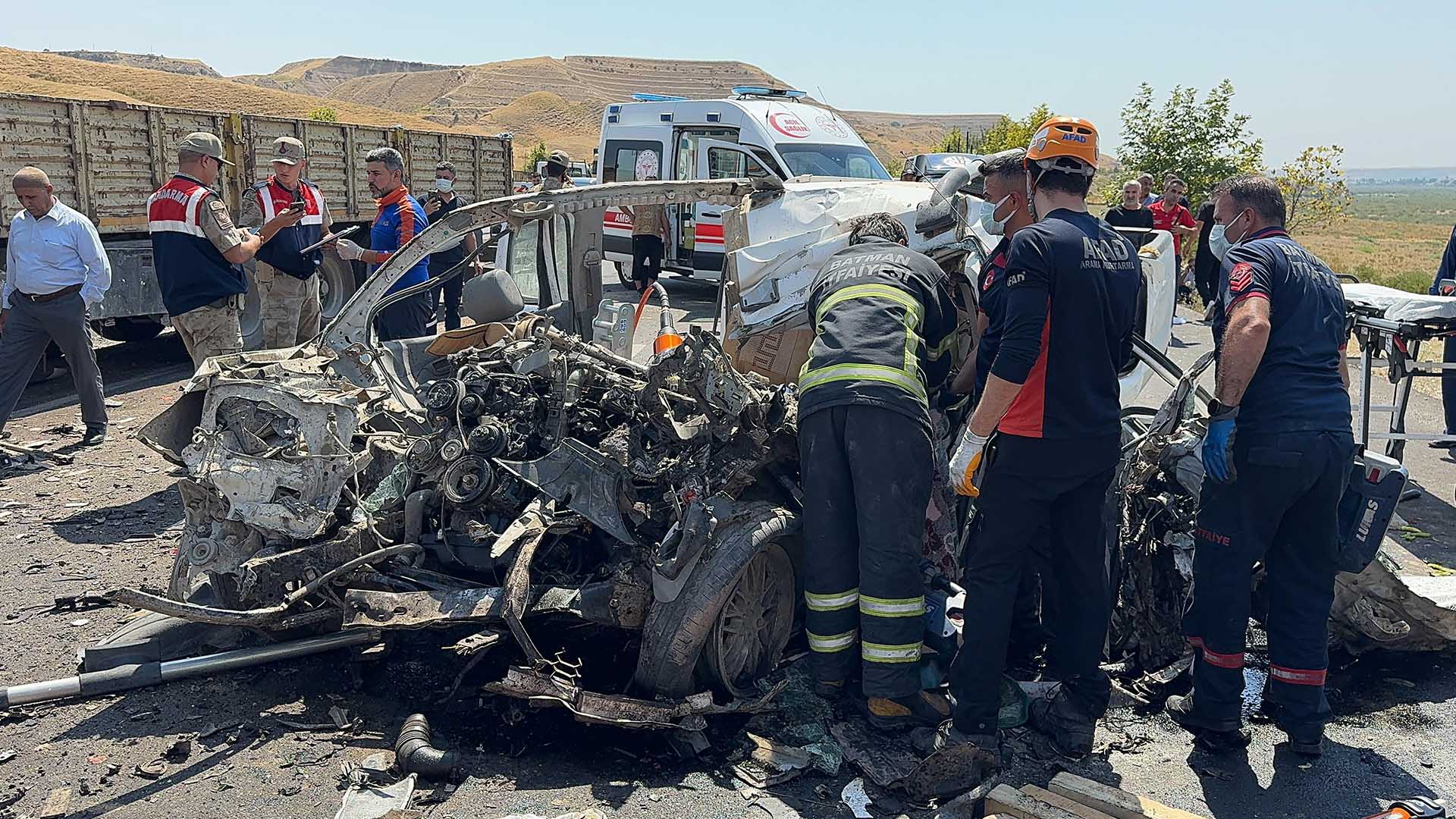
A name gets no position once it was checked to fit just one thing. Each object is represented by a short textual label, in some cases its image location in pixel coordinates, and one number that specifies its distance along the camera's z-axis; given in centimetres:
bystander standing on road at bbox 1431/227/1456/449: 682
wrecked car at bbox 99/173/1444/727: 336
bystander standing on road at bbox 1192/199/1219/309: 1202
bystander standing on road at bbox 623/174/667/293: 1249
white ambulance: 1209
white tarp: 541
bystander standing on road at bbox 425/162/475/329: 868
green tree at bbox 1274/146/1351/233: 1698
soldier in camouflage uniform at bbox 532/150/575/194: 930
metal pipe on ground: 347
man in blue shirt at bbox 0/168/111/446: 638
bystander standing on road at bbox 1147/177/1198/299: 1195
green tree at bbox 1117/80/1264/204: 1638
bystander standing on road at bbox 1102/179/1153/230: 1176
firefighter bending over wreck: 342
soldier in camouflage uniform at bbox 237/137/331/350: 714
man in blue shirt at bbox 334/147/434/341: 663
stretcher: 552
